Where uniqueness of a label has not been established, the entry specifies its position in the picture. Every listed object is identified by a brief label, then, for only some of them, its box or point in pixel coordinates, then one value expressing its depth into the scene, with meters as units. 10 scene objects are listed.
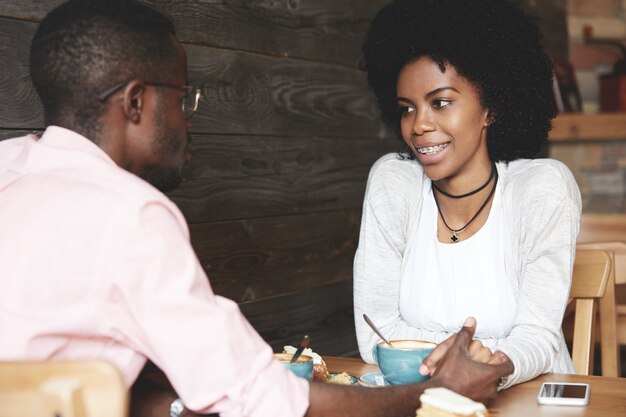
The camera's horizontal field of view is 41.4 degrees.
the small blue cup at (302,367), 1.22
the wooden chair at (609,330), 2.08
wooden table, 1.25
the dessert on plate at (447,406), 1.07
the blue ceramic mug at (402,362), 1.28
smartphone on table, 1.29
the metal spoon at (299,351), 1.27
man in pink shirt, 0.98
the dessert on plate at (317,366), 1.41
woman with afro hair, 1.82
